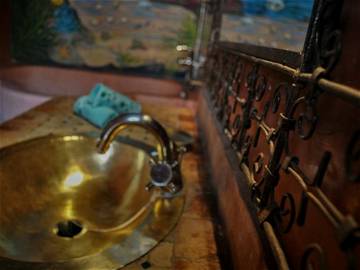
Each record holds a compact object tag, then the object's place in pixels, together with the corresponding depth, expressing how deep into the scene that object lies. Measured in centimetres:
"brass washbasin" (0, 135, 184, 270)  61
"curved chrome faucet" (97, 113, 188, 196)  77
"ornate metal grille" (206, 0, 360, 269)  25
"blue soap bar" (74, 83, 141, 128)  130
